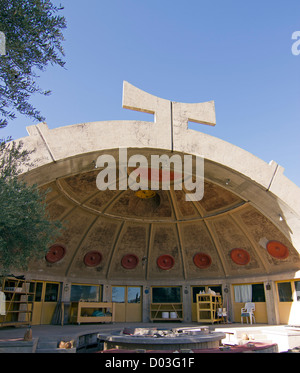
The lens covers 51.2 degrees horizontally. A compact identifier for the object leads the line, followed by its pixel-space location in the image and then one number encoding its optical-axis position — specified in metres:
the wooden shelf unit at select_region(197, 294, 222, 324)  18.88
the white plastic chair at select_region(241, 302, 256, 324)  18.27
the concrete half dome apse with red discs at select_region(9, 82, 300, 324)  11.86
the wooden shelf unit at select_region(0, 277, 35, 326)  15.46
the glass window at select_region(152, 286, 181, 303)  21.33
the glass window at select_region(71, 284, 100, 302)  20.00
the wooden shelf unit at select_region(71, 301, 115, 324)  18.15
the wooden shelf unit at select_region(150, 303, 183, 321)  20.91
